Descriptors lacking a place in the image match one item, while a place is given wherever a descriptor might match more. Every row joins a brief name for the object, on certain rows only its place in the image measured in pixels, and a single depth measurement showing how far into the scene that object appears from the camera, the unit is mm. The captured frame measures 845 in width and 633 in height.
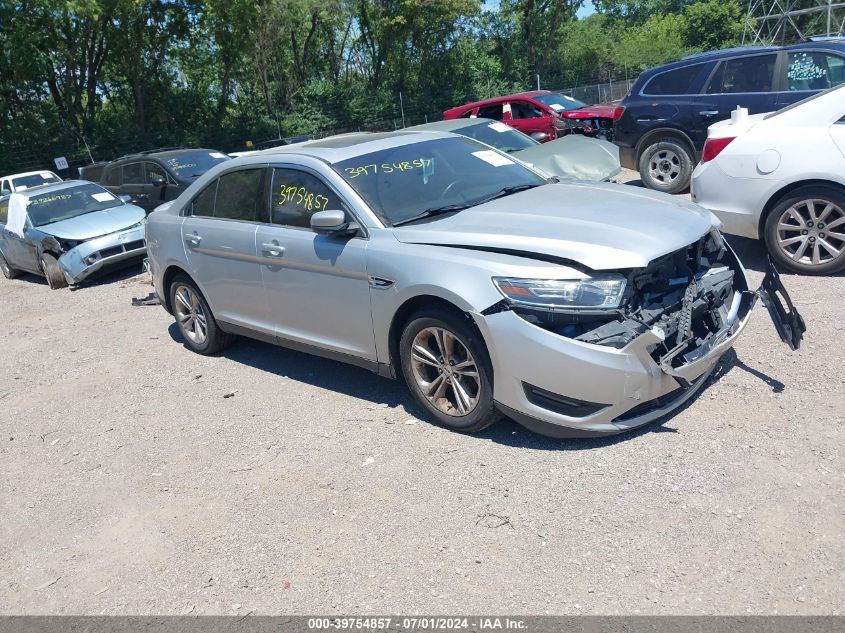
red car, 15570
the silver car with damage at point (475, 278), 3754
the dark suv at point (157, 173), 12422
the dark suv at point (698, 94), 8734
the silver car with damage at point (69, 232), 10312
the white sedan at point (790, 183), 5789
